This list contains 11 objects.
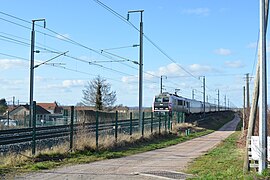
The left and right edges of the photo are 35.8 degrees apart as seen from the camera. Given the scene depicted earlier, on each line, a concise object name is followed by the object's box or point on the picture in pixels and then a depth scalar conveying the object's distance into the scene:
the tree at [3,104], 56.22
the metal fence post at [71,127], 17.16
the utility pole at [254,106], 11.60
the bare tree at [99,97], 66.50
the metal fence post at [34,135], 14.98
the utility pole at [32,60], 31.28
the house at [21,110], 33.69
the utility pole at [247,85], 51.85
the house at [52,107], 84.28
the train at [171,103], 52.09
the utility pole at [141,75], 28.03
